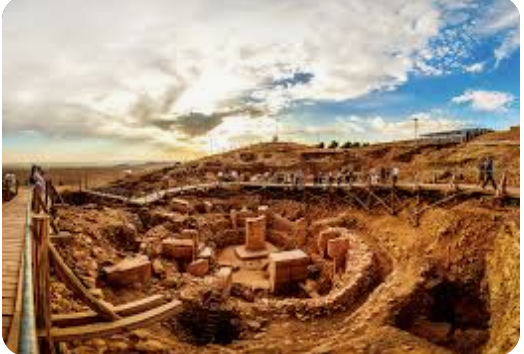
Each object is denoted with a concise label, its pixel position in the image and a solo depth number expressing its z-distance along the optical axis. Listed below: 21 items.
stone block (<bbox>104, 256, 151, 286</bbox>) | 7.63
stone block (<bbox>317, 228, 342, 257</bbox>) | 12.65
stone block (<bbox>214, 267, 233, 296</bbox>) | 8.88
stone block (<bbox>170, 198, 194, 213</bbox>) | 15.92
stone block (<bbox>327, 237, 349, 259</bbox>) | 11.48
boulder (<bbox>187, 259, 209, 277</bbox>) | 10.38
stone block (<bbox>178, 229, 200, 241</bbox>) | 12.56
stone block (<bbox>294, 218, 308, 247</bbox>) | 14.48
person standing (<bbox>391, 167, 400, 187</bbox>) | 13.80
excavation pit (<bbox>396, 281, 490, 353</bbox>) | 7.19
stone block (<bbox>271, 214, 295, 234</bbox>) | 15.10
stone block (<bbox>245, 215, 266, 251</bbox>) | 14.20
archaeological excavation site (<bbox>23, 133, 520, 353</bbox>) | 5.71
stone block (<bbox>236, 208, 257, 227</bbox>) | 15.95
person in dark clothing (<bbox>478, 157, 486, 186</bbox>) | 11.79
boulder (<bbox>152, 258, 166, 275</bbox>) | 9.18
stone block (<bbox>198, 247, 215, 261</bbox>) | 11.39
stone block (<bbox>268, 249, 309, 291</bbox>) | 10.49
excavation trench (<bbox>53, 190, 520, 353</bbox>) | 7.71
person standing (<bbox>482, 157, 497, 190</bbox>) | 10.81
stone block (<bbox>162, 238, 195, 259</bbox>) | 10.91
